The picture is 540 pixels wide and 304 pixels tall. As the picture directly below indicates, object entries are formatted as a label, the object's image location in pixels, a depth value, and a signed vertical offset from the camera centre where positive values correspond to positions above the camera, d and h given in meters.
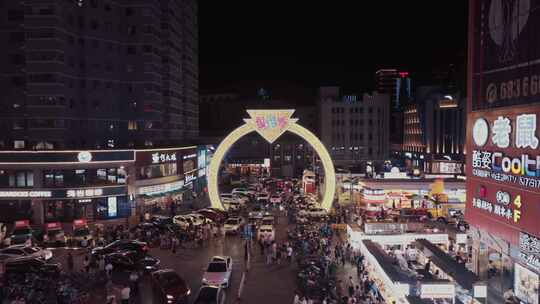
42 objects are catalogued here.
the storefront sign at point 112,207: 37.27 -5.28
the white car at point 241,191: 50.60 -5.54
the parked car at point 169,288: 18.84 -6.17
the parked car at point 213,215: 35.50 -5.74
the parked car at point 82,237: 29.16 -6.12
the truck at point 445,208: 37.94 -5.73
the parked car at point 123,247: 25.63 -6.02
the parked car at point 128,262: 24.02 -6.34
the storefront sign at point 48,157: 35.16 -1.12
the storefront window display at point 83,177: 35.66 -2.79
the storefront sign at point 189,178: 50.48 -4.16
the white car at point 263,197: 47.94 -5.84
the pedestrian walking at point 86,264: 23.10 -6.43
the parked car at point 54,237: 29.45 -6.21
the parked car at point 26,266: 23.06 -6.28
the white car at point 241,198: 45.92 -5.82
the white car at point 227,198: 44.39 -5.69
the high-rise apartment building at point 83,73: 38.47 +6.39
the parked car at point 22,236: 29.09 -6.03
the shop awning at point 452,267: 17.19 -5.20
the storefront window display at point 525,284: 16.14 -5.24
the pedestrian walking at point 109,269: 23.02 -6.44
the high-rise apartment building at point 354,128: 85.81 +2.56
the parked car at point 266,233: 30.52 -6.14
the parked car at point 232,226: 33.19 -6.11
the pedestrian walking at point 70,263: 24.11 -6.35
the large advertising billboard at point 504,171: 14.77 -1.10
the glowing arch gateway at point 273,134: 36.94 +0.63
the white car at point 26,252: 24.80 -6.04
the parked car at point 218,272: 21.11 -6.21
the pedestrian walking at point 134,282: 20.85 -6.60
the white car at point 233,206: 42.79 -6.08
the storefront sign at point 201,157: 59.69 -2.05
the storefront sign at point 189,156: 50.88 -1.63
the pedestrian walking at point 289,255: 26.55 -6.61
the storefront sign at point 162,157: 42.17 -1.47
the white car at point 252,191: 51.56 -5.84
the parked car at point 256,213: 37.37 -5.98
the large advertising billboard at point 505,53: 15.05 +3.26
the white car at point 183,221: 34.12 -5.94
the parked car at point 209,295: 17.86 -6.09
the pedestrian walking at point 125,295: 19.03 -6.37
